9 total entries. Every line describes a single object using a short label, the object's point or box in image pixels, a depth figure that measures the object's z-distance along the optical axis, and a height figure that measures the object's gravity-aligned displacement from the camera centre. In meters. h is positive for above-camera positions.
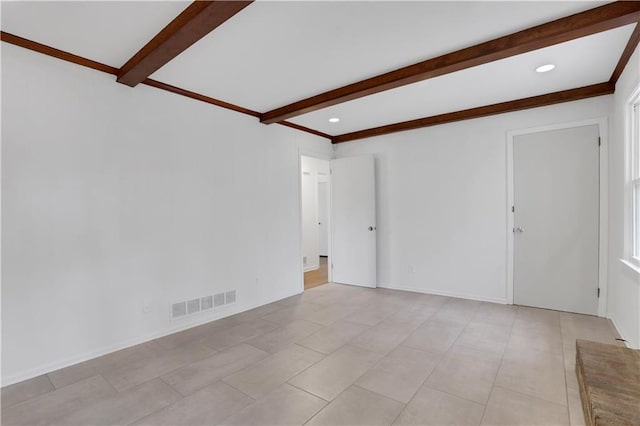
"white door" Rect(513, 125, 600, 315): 3.46 -0.16
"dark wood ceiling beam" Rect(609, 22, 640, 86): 2.27 +1.24
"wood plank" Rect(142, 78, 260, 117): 3.02 +1.23
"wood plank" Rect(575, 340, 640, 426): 1.50 -1.01
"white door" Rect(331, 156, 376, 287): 4.92 -0.22
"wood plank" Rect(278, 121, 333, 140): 4.47 +1.22
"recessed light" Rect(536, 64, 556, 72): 2.82 +1.26
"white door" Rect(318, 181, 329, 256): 8.57 -0.20
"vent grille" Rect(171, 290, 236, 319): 3.21 -1.04
